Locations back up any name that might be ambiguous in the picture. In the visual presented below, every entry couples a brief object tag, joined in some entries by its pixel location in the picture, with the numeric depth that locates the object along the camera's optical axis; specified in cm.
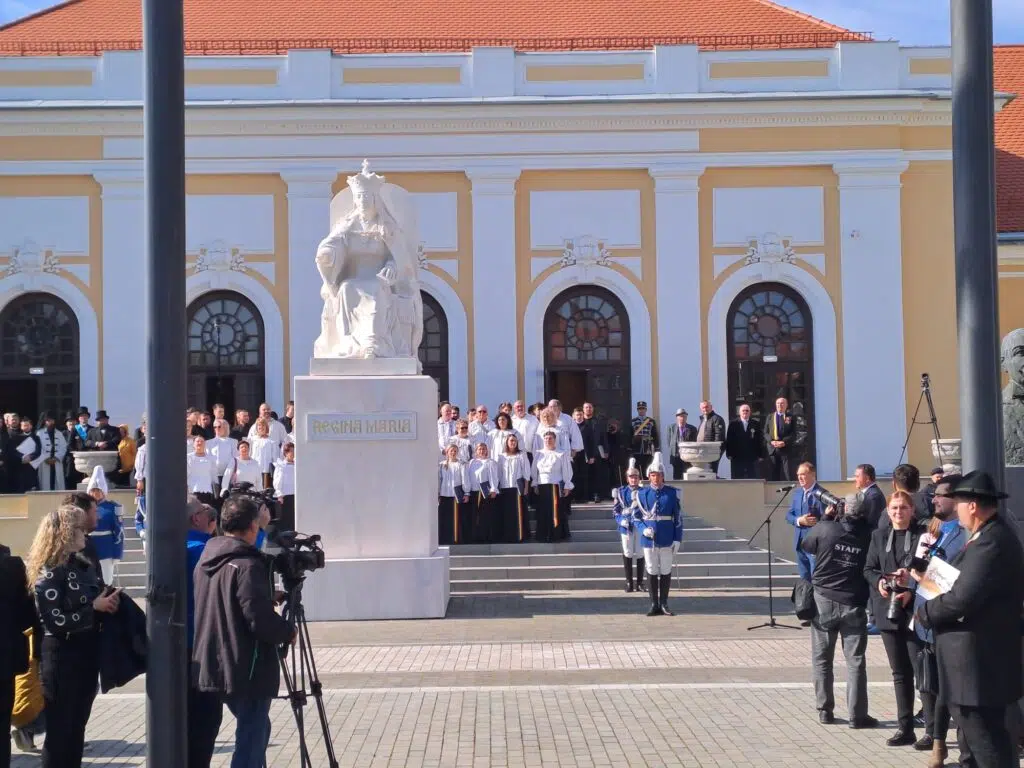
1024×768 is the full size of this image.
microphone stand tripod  1429
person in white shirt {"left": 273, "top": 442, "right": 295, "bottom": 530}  1875
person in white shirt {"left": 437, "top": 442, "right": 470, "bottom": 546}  1916
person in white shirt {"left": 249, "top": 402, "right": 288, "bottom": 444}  2008
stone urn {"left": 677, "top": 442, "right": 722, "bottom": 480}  2117
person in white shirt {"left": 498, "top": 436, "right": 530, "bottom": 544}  1919
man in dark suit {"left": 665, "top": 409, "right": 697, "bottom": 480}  2295
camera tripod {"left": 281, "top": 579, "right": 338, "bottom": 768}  712
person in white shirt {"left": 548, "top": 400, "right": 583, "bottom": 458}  1983
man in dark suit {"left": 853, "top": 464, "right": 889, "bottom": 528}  1300
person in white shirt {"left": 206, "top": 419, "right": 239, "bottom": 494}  1938
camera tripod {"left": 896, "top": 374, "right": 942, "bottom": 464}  2186
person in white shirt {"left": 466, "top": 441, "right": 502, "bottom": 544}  1914
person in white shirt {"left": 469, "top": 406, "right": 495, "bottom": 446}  1964
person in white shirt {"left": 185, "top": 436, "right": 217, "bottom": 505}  1867
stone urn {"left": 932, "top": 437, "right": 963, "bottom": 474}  2236
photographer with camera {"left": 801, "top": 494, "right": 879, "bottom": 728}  934
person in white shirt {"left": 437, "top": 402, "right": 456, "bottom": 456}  1987
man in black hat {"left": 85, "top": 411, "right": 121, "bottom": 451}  2175
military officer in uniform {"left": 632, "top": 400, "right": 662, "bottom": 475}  2391
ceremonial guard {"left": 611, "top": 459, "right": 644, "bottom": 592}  1636
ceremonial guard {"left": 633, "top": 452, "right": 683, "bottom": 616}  1550
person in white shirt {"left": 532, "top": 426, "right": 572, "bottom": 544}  1909
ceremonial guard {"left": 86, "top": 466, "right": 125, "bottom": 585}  1491
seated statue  1543
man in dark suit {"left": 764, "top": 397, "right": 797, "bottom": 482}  2267
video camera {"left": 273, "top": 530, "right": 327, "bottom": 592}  723
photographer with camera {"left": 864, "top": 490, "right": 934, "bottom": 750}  887
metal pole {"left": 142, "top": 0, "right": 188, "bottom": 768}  637
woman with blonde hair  714
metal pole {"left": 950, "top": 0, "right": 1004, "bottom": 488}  796
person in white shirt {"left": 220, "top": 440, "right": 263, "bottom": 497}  1891
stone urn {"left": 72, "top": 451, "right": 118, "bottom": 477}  2097
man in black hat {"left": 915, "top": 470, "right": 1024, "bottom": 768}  672
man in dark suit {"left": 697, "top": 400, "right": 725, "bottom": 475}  2217
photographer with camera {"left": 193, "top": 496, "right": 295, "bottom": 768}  671
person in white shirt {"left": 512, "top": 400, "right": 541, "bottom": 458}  2024
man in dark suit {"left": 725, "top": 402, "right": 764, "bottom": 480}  2269
